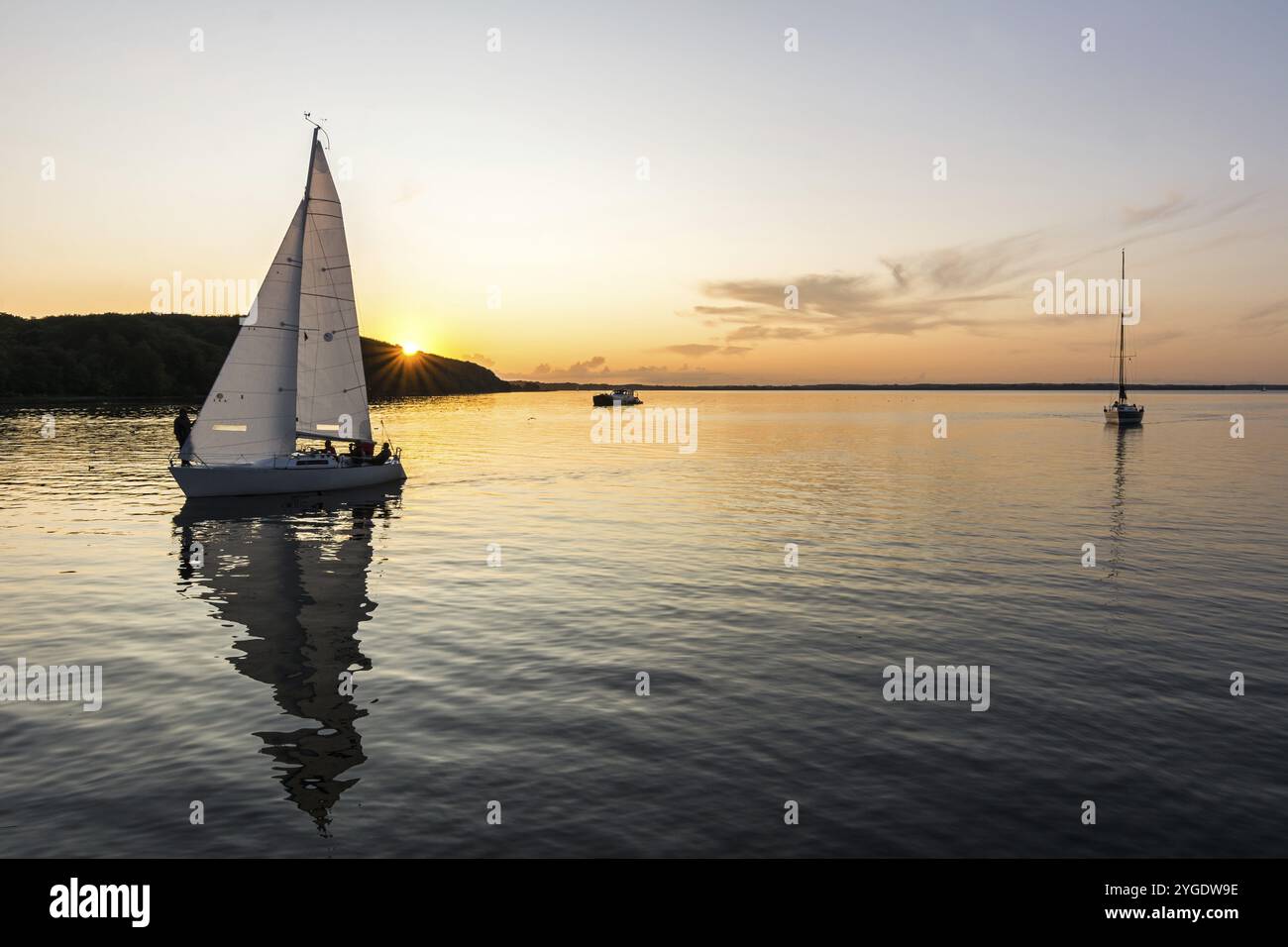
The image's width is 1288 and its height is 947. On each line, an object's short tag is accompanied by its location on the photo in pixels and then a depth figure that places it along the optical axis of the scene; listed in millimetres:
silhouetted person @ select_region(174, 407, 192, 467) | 46094
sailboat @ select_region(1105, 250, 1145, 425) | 127188
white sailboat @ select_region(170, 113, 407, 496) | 44969
